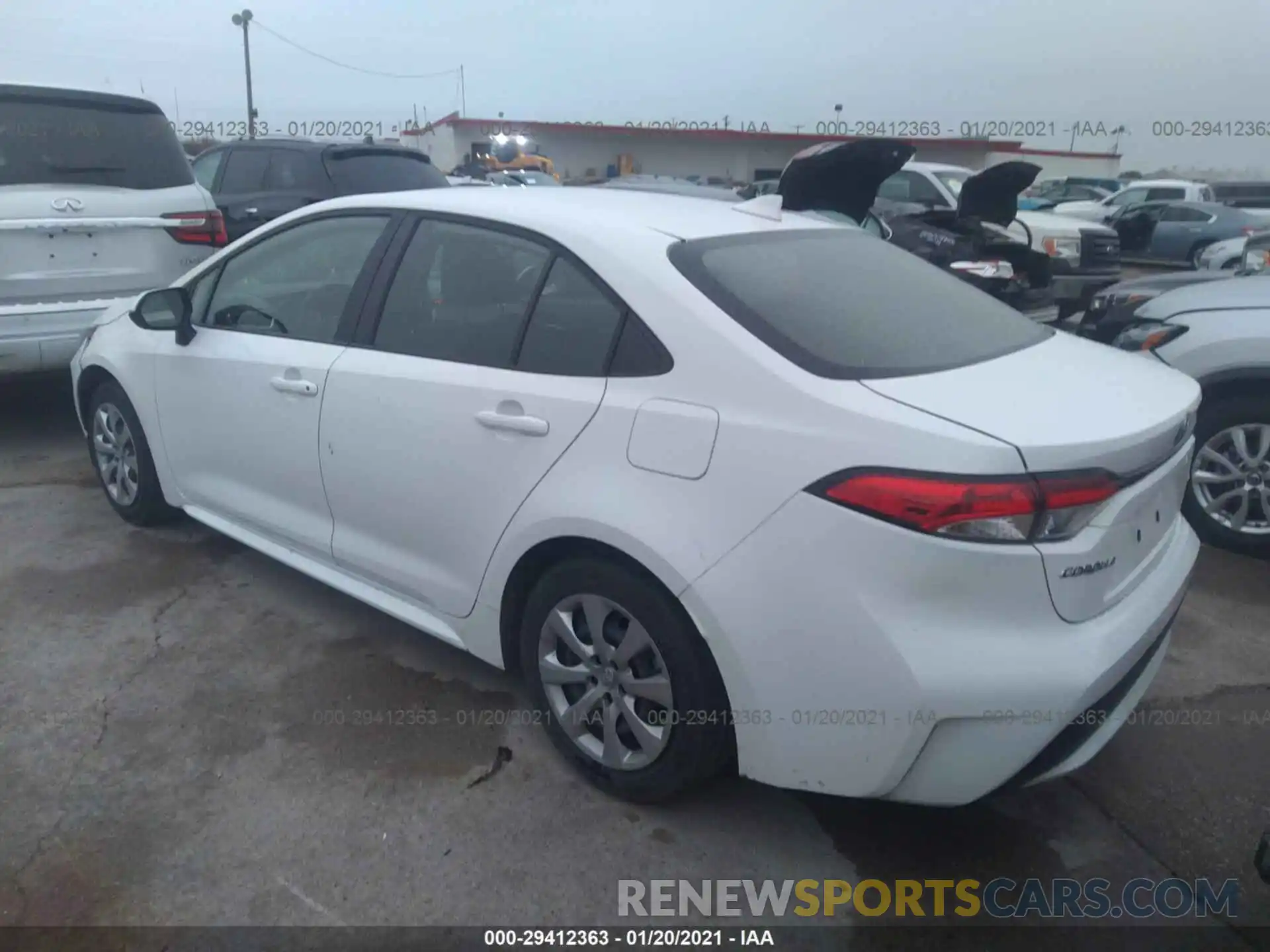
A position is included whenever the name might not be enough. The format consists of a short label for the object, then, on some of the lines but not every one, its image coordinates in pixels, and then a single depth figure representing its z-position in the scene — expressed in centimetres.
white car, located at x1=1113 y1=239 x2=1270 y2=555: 428
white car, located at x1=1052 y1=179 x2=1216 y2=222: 2080
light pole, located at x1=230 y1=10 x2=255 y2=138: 3244
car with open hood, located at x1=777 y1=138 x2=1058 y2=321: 735
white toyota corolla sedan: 210
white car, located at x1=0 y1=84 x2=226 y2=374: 511
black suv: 809
